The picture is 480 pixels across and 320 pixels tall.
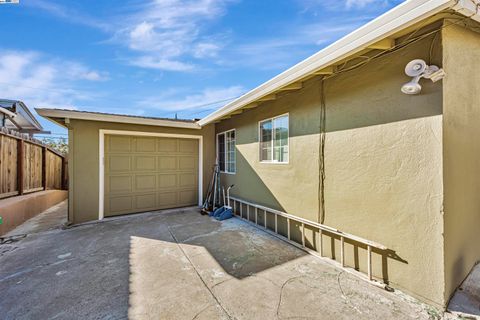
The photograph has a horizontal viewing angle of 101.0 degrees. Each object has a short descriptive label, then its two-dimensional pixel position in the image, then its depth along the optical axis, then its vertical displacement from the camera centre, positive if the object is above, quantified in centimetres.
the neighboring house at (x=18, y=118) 763 +177
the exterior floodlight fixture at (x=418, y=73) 196 +88
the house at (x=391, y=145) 201 +20
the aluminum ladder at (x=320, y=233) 251 -112
